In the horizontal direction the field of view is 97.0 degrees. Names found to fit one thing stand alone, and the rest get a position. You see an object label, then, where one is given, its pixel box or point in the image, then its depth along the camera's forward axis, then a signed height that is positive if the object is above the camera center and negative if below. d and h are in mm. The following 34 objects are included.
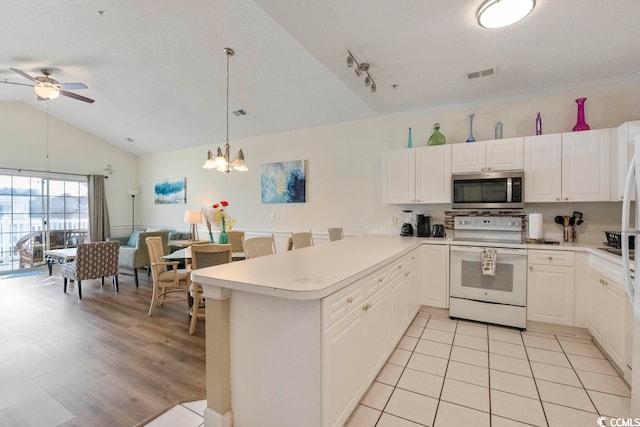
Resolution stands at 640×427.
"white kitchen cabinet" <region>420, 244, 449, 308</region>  3207 -739
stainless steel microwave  3039 +238
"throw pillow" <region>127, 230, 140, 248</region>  6397 -667
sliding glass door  5914 -121
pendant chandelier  3307 +603
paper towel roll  3018 -151
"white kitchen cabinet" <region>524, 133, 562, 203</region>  2939 +456
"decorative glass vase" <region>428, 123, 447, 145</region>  3610 +945
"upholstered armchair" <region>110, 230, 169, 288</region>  5219 -784
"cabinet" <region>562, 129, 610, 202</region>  2750 +452
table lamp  5629 -111
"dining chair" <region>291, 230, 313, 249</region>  3324 -341
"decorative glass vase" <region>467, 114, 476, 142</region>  3535 +1070
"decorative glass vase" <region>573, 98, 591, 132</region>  2920 +946
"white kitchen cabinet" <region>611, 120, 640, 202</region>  2508 +538
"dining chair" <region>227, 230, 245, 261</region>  4320 -427
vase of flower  3994 -357
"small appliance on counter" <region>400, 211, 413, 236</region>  3789 -194
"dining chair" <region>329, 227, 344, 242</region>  3881 -312
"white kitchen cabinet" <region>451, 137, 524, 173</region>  3104 +634
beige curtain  6801 +13
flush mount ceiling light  1768 +1291
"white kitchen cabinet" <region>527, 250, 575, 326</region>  2736 -749
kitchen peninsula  1338 -676
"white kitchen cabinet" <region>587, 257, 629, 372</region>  2035 -786
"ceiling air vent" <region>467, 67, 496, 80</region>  2770 +1386
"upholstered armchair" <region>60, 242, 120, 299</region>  4277 -822
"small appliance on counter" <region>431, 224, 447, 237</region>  3613 -254
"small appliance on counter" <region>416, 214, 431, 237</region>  3672 -192
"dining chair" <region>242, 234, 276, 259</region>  2652 -344
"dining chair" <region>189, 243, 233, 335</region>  2934 -501
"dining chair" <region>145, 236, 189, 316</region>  3518 -823
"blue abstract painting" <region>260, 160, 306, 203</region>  4895 +529
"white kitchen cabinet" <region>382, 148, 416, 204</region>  3648 +460
